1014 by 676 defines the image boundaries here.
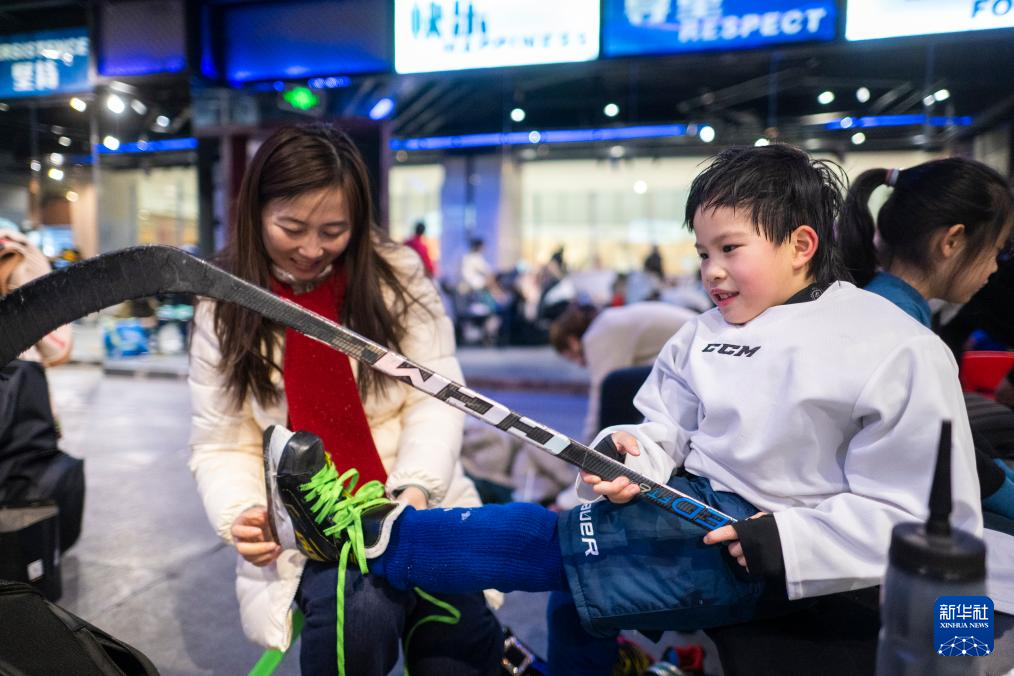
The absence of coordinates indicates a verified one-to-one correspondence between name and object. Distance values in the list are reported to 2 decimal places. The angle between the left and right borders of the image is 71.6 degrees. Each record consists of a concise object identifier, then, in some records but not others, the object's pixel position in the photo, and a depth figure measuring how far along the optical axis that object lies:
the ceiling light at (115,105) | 5.20
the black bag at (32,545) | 1.70
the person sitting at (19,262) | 1.85
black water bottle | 0.63
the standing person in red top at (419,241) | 6.82
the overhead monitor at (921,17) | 3.08
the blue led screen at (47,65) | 4.88
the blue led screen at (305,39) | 4.04
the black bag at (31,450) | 1.86
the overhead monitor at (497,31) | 3.59
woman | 1.20
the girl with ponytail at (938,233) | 1.21
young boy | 0.88
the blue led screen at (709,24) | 3.34
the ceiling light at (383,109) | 5.26
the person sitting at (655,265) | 7.85
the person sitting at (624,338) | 2.57
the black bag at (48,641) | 0.83
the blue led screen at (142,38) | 4.41
